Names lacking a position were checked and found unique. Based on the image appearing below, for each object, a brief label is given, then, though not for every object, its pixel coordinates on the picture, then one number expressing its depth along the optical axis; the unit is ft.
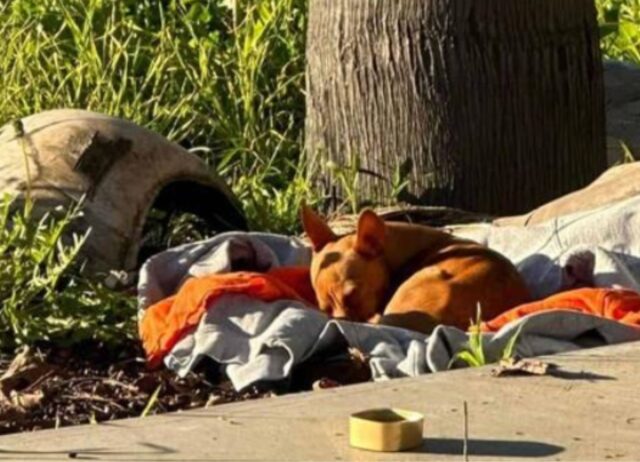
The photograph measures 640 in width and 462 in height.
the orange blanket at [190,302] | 37.52
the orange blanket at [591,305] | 37.09
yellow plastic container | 26.05
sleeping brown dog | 38.40
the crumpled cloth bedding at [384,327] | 35.37
